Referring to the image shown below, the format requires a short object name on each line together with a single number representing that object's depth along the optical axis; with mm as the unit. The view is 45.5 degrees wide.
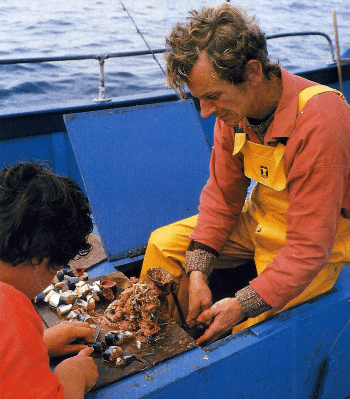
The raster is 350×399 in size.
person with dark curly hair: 953
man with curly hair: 1460
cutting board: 1365
